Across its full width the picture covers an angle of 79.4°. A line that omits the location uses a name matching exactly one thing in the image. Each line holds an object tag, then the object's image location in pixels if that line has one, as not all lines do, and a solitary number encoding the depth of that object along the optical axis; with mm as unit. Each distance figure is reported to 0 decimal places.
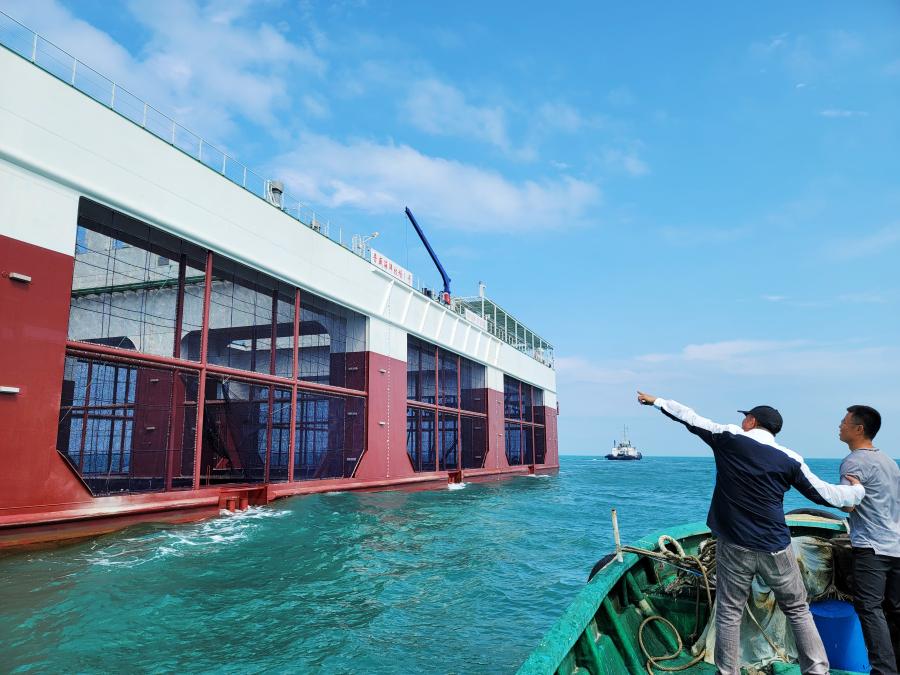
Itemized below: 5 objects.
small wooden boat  3561
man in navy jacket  3396
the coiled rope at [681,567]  4246
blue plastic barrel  4156
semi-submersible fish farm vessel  10156
